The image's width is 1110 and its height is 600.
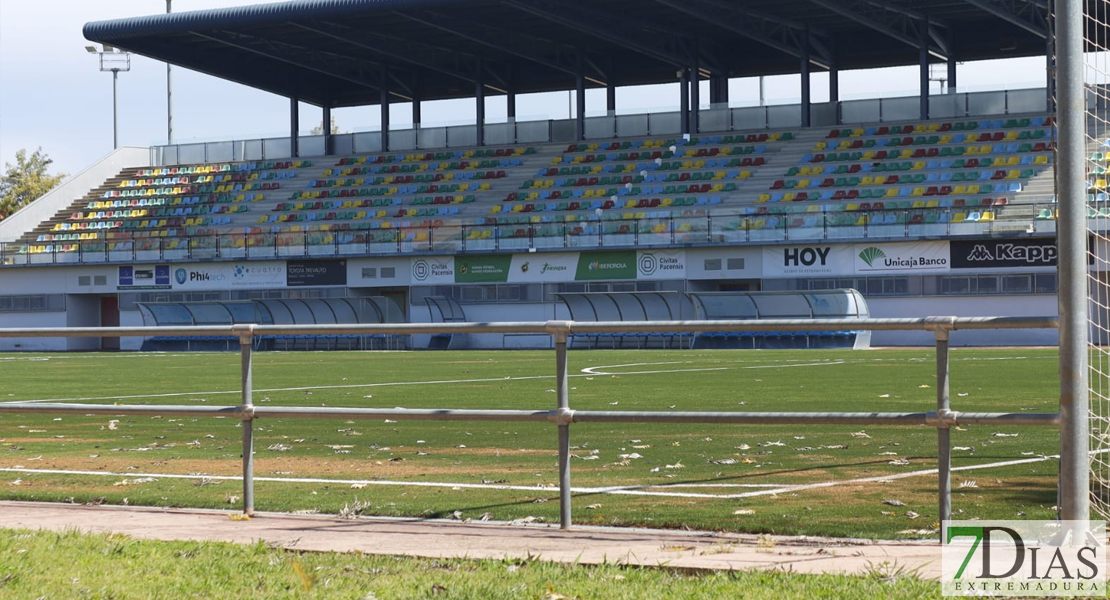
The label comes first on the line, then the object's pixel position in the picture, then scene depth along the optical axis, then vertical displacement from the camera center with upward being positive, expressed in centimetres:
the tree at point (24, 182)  10794 +1189
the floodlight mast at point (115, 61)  9031 +1749
